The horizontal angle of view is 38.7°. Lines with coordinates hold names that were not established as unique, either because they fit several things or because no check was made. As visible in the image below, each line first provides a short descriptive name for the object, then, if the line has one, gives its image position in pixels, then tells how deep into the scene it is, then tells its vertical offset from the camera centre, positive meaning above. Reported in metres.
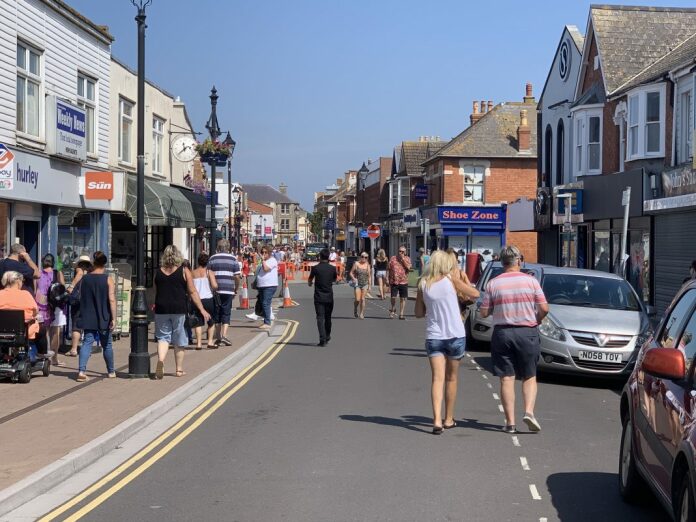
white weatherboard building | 18.19 +2.40
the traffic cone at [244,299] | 29.98 -1.55
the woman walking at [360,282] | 27.09 -0.86
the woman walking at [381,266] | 33.25 -0.52
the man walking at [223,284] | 18.22 -0.65
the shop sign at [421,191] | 60.78 +3.70
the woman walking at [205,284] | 17.41 -0.62
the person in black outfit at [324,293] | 18.70 -0.81
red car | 5.05 -0.96
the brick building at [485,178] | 55.34 +4.16
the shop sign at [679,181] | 24.09 +1.86
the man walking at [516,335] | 9.62 -0.80
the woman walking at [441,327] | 9.73 -0.74
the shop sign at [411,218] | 64.25 +2.22
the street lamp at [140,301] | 13.59 -0.73
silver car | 13.30 -1.01
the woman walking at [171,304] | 13.53 -0.76
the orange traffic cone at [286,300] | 32.56 -1.68
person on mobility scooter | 12.90 -1.07
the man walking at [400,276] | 26.69 -0.67
